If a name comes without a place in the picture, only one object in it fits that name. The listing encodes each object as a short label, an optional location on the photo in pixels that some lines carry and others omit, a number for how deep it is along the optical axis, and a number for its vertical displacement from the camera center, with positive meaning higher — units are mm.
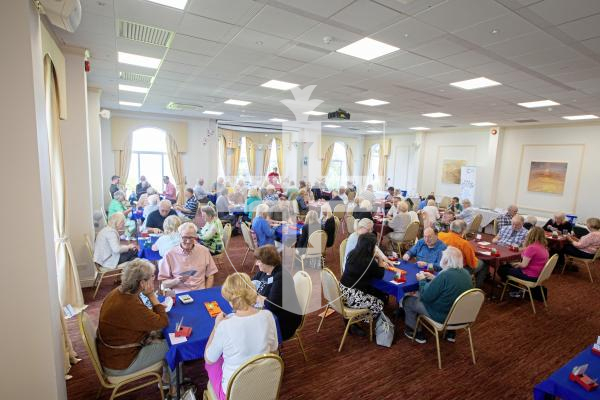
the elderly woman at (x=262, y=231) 4488 -1030
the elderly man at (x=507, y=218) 6445 -973
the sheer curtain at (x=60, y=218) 3754 -823
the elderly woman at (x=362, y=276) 3328 -1227
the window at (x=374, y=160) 14500 +303
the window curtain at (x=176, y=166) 11531 -325
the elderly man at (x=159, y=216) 5312 -1039
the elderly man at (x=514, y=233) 5457 -1113
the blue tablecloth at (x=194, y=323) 2191 -1299
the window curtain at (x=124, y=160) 10695 -182
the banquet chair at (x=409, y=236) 6223 -1394
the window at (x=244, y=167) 13836 -297
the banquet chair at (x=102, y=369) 2068 -1611
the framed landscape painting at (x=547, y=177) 9319 -90
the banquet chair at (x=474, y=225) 7598 -1354
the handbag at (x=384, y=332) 3455 -1868
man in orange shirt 4086 -985
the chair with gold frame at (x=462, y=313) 2902 -1407
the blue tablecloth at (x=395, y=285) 3361 -1311
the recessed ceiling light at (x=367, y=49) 3623 +1455
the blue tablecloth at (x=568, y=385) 1860 -1317
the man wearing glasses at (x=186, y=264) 3263 -1154
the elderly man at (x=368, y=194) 7249 -705
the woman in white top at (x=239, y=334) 1889 -1078
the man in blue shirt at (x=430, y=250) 4004 -1077
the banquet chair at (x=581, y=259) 5654 -1635
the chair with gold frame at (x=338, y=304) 3209 -1553
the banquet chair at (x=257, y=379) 1764 -1290
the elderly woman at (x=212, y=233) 4737 -1155
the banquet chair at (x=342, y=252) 4172 -1195
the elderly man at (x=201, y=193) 9461 -1101
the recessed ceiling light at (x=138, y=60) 4602 +1495
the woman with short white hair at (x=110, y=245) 4215 -1246
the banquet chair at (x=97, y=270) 4328 -1629
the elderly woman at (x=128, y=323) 2180 -1211
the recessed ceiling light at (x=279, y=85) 5703 +1480
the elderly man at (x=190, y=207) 7691 -1270
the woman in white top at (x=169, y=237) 3982 -1048
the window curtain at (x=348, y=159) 9359 +192
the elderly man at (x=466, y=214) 7819 -1137
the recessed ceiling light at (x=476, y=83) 4977 +1470
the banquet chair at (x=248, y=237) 5453 -1363
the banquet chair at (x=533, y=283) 4184 -1586
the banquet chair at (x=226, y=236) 5219 -1312
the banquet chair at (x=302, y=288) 2895 -1188
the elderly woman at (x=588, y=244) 5746 -1304
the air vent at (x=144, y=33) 3498 +1466
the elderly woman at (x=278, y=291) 2648 -1138
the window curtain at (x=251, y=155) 13844 +254
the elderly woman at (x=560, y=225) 6680 -1104
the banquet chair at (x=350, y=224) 4269 -861
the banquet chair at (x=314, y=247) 3406 -1042
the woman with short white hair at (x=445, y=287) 3048 -1182
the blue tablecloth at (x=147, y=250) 4191 -1333
